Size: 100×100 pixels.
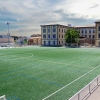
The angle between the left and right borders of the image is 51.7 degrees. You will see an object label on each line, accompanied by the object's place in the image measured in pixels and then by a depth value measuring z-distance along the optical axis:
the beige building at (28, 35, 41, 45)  55.50
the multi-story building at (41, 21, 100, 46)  45.51
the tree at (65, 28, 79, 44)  39.97
